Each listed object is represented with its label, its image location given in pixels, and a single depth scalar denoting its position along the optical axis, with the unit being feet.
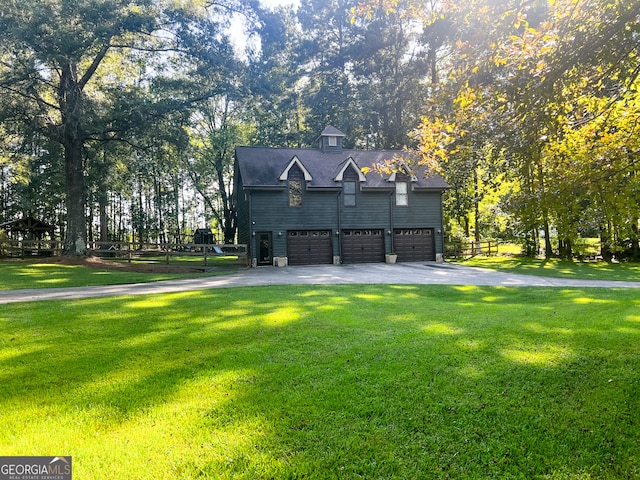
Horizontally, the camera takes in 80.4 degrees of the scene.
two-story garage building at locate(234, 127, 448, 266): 78.33
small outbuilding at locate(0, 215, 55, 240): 110.86
